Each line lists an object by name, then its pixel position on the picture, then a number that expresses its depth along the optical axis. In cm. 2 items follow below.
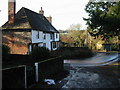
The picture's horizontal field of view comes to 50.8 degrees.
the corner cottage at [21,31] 2234
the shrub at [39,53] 1143
